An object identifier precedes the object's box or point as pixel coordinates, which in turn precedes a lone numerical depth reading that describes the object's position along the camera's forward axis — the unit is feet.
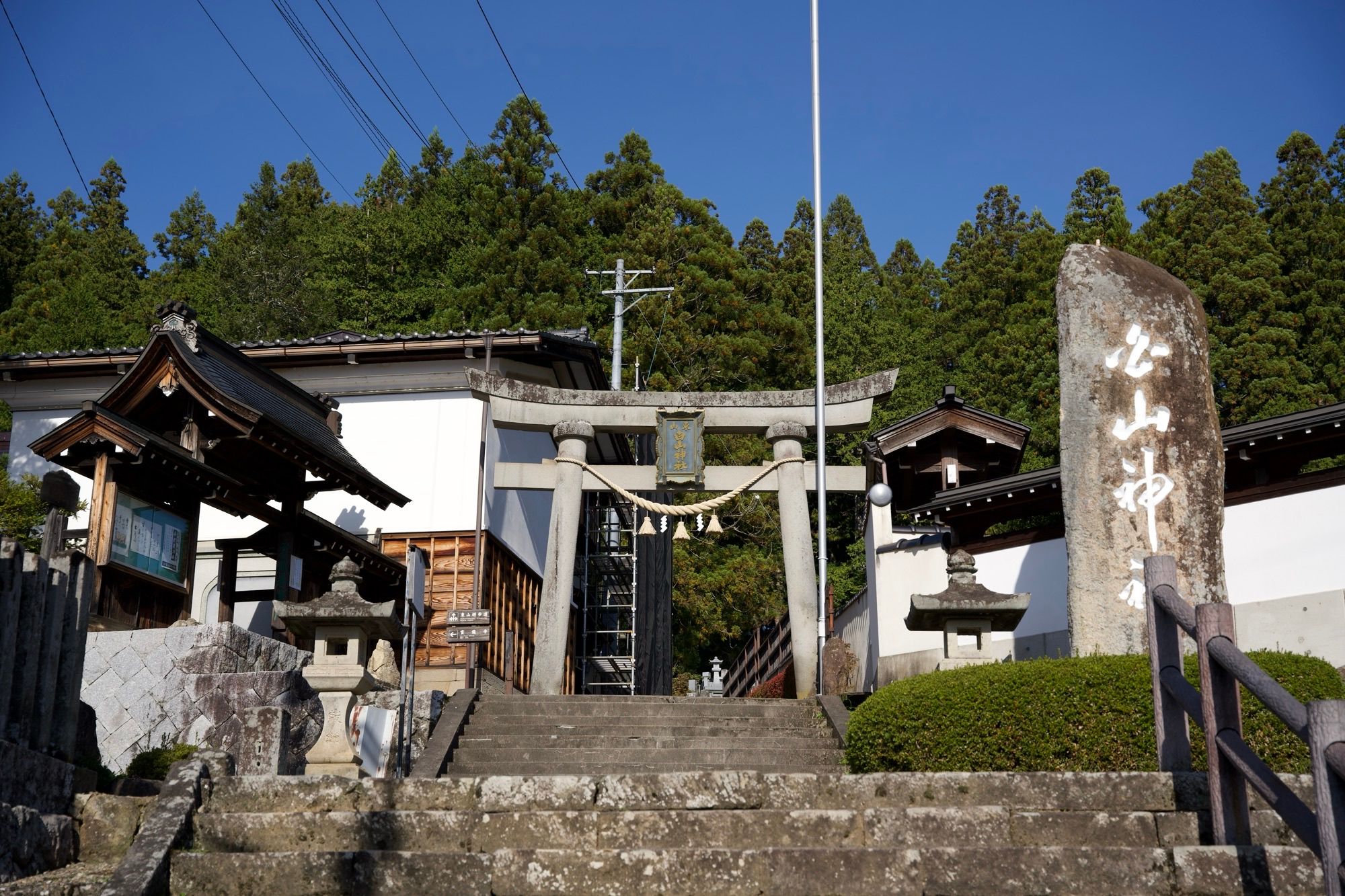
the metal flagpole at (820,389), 56.54
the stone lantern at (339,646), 35.37
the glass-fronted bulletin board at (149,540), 49.80
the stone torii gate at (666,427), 60.75
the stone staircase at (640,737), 41.50
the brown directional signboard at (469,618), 50.42
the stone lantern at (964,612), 44.42
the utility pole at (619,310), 93.40
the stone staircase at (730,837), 18.75
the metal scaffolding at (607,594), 93.15
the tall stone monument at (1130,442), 37.40
